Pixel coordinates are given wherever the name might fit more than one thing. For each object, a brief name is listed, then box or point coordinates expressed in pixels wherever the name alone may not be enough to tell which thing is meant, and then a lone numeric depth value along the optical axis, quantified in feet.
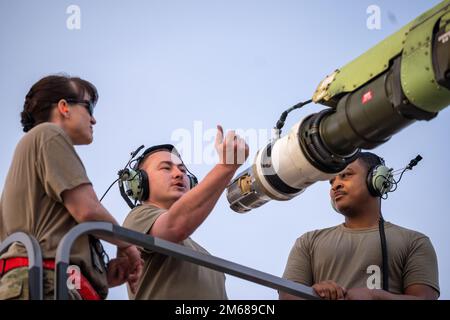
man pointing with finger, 16.47
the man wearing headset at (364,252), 18.43
